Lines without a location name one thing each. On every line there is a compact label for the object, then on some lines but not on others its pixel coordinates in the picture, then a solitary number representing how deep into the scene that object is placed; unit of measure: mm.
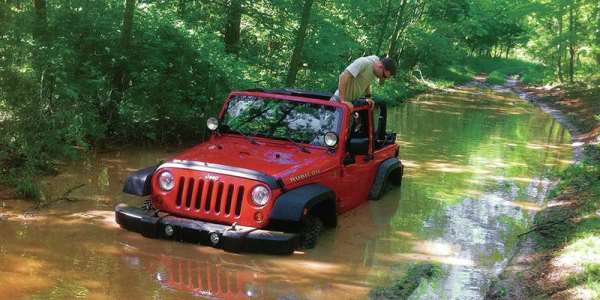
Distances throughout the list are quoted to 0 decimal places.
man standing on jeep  8375
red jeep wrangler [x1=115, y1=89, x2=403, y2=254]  6133
